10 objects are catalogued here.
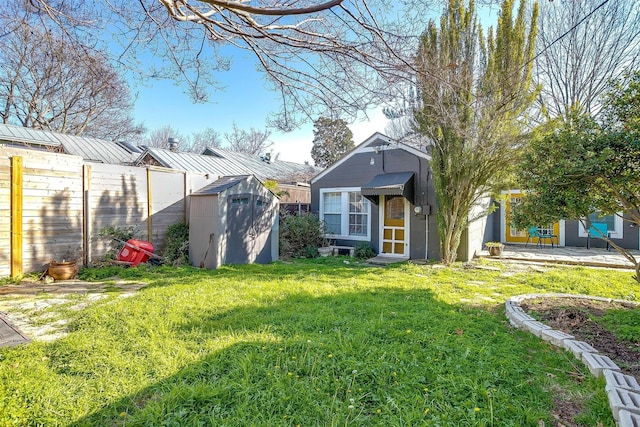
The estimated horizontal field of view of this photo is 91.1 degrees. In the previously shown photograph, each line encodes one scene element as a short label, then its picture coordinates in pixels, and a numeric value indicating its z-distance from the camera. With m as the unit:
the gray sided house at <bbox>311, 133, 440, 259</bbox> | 9.39
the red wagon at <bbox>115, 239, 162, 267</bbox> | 7.49
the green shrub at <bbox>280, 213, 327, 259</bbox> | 10.38
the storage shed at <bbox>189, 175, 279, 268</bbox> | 7.77
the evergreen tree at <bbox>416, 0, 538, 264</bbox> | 6.93
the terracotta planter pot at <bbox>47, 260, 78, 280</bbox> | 6.36
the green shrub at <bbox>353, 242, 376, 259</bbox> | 10.22
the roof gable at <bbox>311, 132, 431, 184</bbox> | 9.54
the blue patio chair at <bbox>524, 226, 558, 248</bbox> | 12.23
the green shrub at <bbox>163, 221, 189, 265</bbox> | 8.29
